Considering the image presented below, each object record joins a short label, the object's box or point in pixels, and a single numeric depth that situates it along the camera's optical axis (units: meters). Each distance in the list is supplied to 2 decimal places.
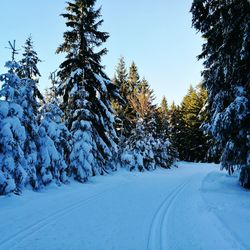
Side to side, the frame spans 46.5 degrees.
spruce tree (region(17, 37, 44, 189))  12.85
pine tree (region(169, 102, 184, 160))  57.12
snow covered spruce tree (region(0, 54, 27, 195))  11.05
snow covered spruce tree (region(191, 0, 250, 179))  12.85
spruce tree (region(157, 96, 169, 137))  45.06
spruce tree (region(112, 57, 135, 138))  36.16
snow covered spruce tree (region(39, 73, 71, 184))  14.23
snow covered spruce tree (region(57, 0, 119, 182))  19.11
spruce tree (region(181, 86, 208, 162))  54.22
